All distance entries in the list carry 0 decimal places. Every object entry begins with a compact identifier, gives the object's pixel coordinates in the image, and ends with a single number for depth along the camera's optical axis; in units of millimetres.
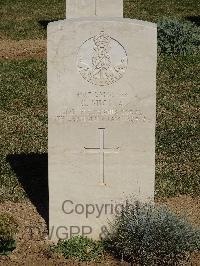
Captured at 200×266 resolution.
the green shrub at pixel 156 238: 6414
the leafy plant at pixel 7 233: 6469
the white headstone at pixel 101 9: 7172
